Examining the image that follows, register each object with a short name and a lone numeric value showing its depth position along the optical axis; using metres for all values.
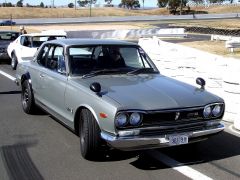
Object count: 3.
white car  15.34
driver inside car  6.88
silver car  5.27
